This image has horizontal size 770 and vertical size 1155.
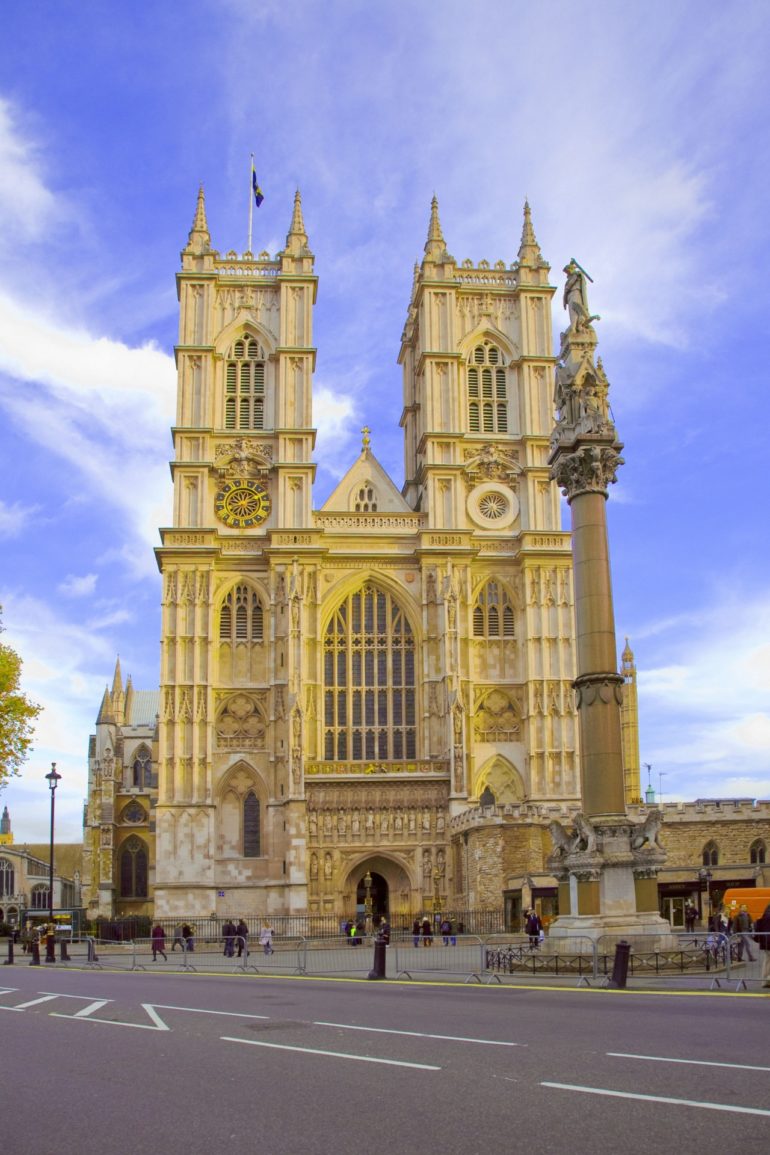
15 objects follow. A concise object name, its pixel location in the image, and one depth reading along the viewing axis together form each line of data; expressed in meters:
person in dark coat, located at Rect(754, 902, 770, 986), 17.97
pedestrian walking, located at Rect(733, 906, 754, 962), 29.92
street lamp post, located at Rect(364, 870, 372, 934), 47.71
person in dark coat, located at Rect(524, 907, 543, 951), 30.59
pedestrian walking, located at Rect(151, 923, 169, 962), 33.25
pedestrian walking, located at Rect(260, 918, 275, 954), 36.72
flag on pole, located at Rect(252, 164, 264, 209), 62.44
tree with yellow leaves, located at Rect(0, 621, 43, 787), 40.94
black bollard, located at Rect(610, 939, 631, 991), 17.97
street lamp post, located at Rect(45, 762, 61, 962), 34.16
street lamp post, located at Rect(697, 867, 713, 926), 39.09
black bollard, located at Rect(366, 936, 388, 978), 22.14
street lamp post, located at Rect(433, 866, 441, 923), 49.53
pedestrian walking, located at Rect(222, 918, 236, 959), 34.19
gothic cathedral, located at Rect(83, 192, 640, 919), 51.25
